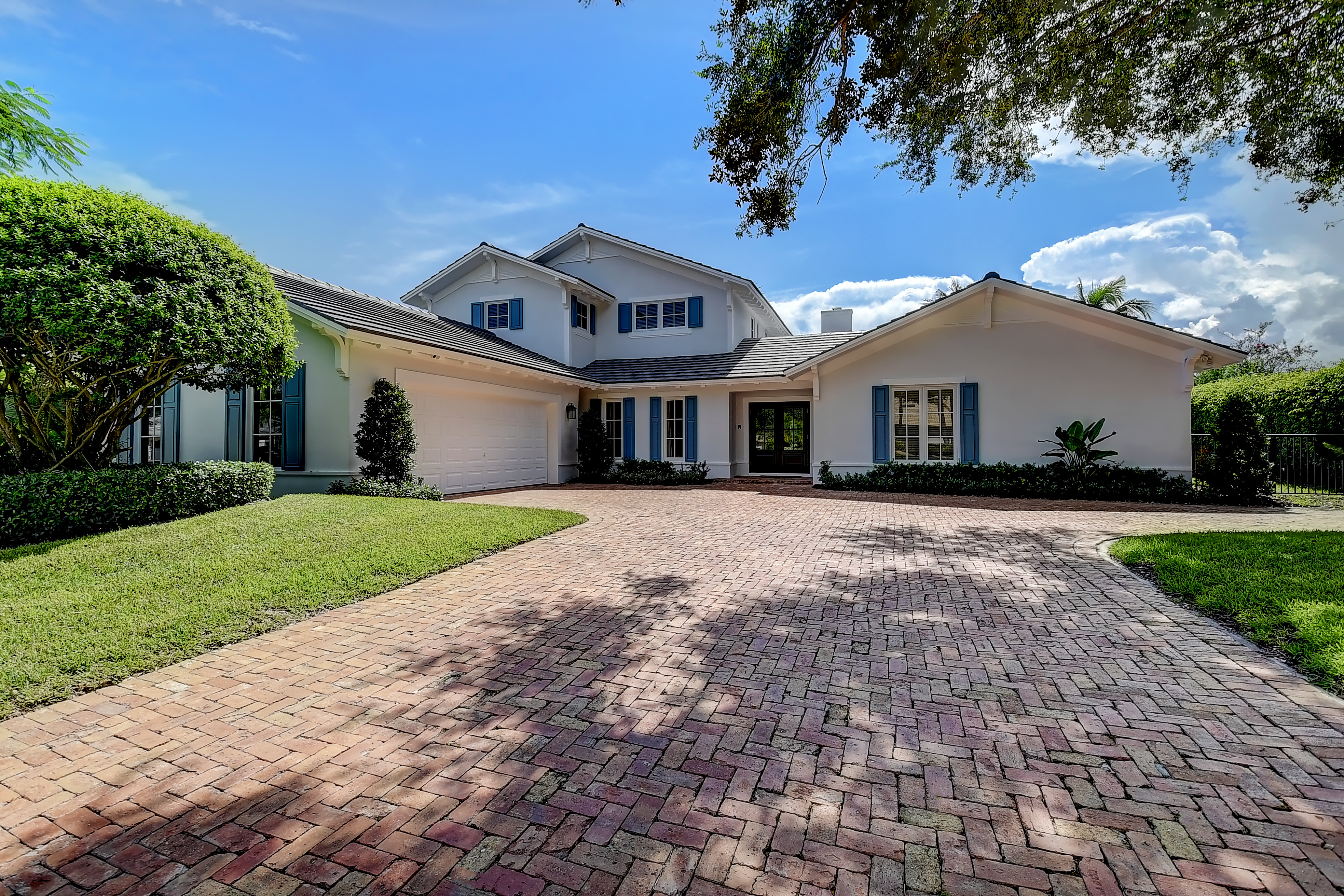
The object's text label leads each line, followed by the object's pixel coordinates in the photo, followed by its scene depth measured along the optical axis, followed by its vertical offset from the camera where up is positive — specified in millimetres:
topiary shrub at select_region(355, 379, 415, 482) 10500 +331
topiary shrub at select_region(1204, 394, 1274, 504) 11445 -32
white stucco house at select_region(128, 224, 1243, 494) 11266 +1930
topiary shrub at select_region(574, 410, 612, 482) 16984 +75
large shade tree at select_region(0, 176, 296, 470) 6477 +1733
